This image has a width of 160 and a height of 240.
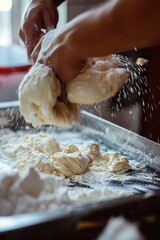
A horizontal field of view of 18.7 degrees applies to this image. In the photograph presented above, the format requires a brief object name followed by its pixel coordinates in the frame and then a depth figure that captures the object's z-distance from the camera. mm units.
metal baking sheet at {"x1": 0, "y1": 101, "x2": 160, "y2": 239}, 583
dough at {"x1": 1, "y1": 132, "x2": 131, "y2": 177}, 1118
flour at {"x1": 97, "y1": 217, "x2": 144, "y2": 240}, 532
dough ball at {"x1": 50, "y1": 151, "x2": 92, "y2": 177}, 1117
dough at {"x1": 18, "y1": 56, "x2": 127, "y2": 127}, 903
